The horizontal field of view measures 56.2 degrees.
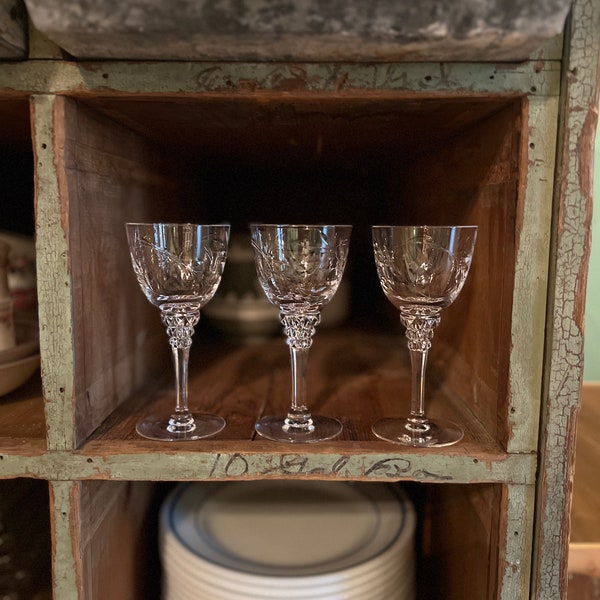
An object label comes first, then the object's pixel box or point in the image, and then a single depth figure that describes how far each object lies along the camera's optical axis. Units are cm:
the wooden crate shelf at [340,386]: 46
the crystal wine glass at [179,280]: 54
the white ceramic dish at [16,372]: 64
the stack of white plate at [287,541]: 58
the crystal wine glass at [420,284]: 53
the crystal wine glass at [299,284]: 54
